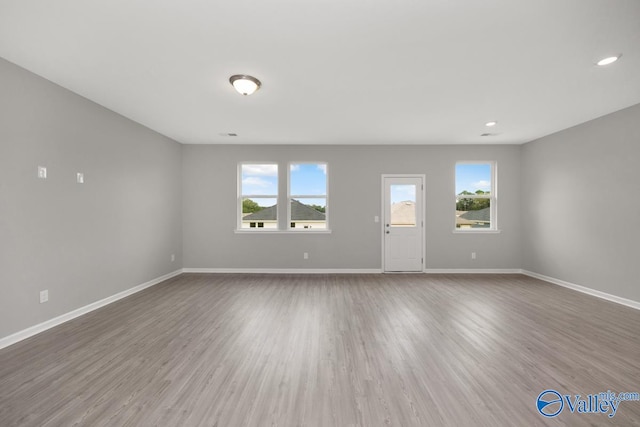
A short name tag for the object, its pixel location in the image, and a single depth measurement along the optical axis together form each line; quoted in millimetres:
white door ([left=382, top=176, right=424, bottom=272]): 5527
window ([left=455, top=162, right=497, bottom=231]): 5625
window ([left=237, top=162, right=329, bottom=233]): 5621
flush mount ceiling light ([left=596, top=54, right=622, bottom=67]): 2379
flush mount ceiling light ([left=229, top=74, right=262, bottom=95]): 2717
